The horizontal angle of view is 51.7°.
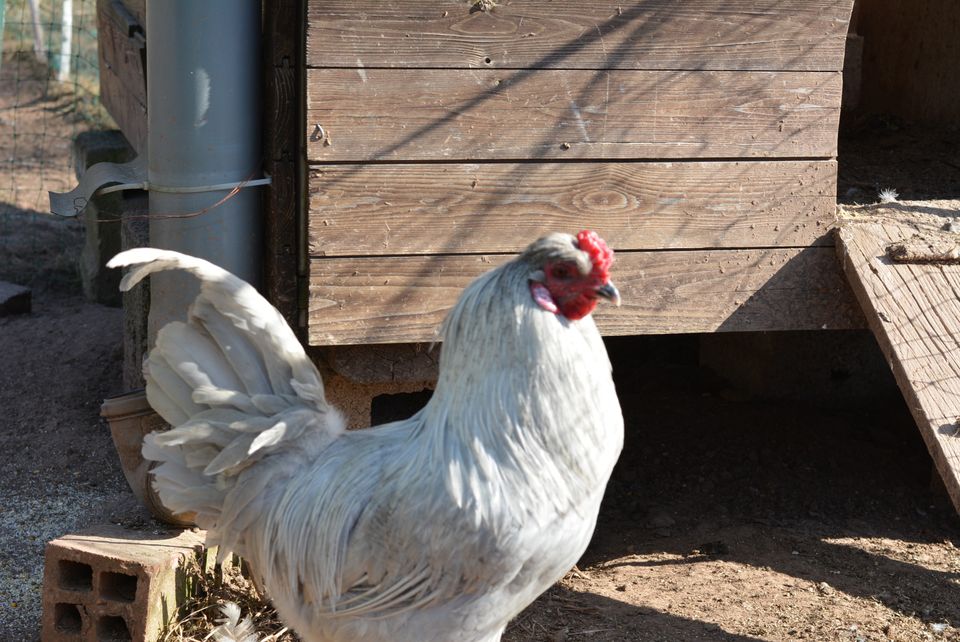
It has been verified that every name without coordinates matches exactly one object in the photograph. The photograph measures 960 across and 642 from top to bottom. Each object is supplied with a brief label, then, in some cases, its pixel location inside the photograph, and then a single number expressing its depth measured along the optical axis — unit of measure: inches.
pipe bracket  149.0
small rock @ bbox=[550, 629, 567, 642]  145.6
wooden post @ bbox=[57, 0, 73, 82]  444.8
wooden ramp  142.6
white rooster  100.3
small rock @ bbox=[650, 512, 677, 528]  186.2
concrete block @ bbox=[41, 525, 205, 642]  130.3
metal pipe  132.6
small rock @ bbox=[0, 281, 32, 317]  251.9
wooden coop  136.3
